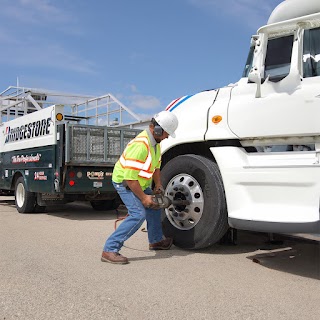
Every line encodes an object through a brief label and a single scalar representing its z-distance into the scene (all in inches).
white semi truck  160.2
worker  183.5
